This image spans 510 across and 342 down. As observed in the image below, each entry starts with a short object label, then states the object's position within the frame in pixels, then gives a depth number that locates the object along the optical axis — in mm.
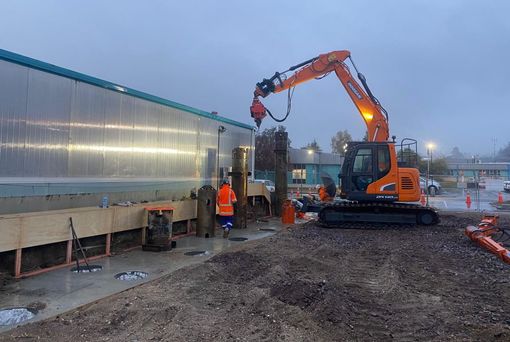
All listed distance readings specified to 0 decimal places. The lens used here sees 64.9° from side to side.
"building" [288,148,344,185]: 48219
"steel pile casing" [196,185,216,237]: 11570
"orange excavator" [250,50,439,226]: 13227
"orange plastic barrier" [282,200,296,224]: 15023
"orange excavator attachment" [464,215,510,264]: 8462
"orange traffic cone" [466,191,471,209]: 22561
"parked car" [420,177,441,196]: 31641
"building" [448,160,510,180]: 66469
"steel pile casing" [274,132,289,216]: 17094
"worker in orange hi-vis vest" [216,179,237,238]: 11602
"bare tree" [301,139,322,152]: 73588
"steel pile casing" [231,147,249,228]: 13477
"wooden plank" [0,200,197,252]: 6812
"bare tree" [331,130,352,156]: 78894
